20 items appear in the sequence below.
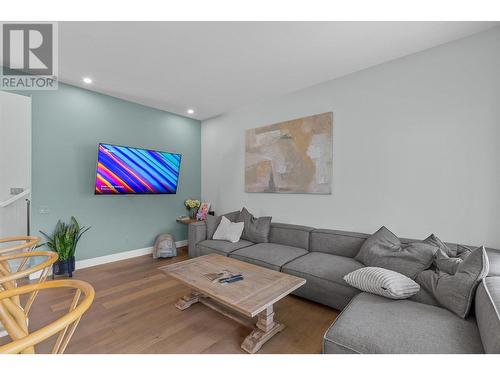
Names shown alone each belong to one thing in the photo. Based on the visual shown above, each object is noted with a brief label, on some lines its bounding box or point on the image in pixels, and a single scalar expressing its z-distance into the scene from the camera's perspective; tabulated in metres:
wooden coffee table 1.66
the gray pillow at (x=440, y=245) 1.92
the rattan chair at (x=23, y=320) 0.63
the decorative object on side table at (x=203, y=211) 4.34
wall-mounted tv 3.26
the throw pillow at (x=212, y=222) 3.67
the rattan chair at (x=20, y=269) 1.07
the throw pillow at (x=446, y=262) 1.64
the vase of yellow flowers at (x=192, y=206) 4.57
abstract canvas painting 3.10
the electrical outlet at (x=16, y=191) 2.88
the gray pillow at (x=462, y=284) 1.42
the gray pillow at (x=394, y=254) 1.89
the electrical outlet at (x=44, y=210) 3.01
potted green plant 2.98
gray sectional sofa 1.18
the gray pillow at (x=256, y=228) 3.36
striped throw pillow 1.65
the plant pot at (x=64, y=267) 3.00
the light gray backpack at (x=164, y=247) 3.81
